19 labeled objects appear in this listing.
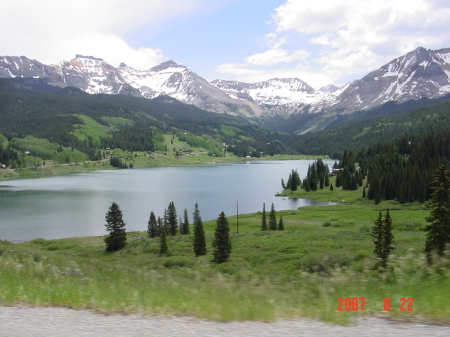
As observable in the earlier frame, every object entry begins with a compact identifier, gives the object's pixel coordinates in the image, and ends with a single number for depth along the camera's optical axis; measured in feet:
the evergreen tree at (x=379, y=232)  103.02
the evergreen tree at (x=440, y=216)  78.80
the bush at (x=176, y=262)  143.40
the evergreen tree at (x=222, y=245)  149.18
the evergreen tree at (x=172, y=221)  267.39
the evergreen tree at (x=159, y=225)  247.09
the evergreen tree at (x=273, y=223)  244.63
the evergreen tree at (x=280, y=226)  242.37
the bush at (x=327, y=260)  110.63
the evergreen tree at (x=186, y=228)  263.90
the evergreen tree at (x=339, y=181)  499.84
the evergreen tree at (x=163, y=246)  182.40
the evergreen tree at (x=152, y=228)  252.21
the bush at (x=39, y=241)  238.48
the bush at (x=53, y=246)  223.90
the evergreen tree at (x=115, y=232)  212.43
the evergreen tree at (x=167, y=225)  263.41
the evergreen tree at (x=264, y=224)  247.09
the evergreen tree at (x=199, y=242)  169.68
